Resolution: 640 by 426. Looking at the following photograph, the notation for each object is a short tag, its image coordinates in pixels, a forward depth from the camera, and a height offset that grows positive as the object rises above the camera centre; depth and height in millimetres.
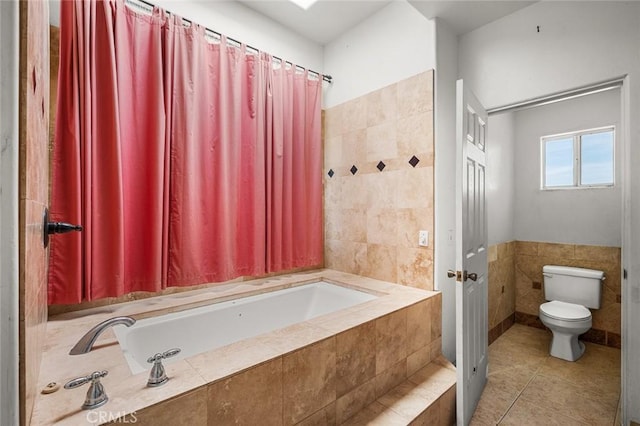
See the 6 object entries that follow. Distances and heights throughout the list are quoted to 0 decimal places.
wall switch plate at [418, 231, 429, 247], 2047 -187
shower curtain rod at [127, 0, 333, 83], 1709 +1270
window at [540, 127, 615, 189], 2877 +567
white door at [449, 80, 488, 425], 1612 -264
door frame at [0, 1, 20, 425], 484 +15
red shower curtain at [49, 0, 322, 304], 1465 +353
